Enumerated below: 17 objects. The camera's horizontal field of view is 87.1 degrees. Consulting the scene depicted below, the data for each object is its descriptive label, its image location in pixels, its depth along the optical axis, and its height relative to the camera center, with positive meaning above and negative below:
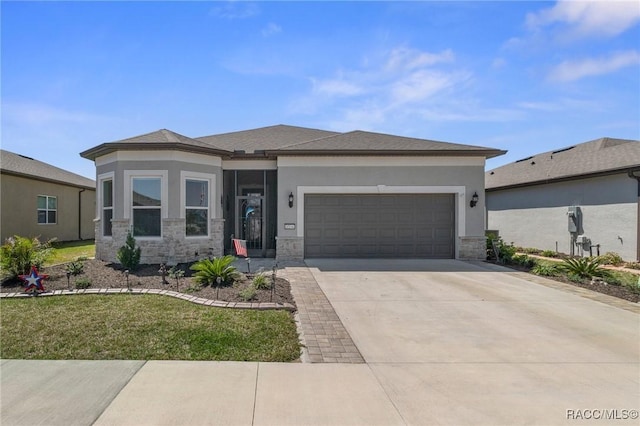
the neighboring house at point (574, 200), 11.98 +0.76
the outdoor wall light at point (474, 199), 11.80 +0.65
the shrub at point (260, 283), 6.76 -1.35
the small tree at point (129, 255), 9.06 -1.06
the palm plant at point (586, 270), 8.69 -1.35
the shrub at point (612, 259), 11.66 -1.44
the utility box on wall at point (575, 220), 13.73 -0.09
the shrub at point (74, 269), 8.05 -1.27
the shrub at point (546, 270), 9.29 -1.48
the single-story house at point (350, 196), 10.97 +0.74
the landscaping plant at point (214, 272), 7.11 -1.18
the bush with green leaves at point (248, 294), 6.03 -1.41
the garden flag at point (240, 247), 8.73 -0.80
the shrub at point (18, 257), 7.24 -0.91
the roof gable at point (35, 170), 15.40 +2.38
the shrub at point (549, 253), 14.09 -1.52
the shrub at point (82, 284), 6.84 -1.38
